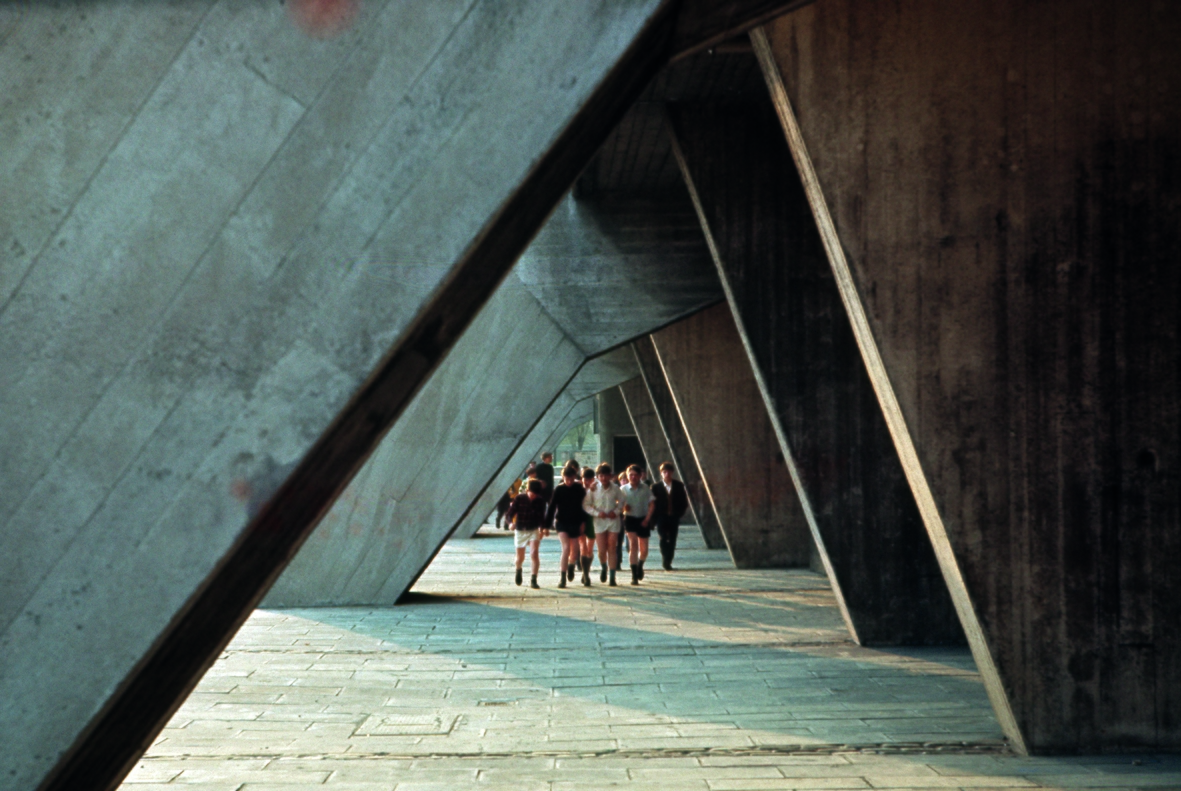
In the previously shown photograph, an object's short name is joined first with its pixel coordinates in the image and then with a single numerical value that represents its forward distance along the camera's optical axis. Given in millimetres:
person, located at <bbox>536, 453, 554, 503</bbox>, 22016
